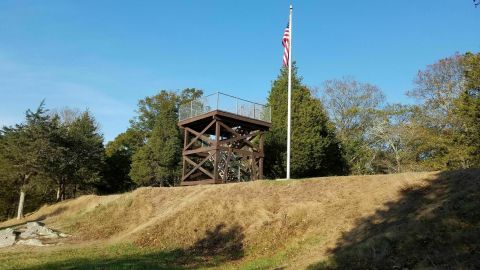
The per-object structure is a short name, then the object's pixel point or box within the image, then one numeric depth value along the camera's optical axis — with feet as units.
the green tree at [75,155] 130.31
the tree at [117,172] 178.00
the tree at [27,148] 125.49
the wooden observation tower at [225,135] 95.14
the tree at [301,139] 125.18
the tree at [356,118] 160.86
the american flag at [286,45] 82.99
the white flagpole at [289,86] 78.40
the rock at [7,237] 70.52
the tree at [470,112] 106.01
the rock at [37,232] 76.59
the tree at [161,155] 161.38
